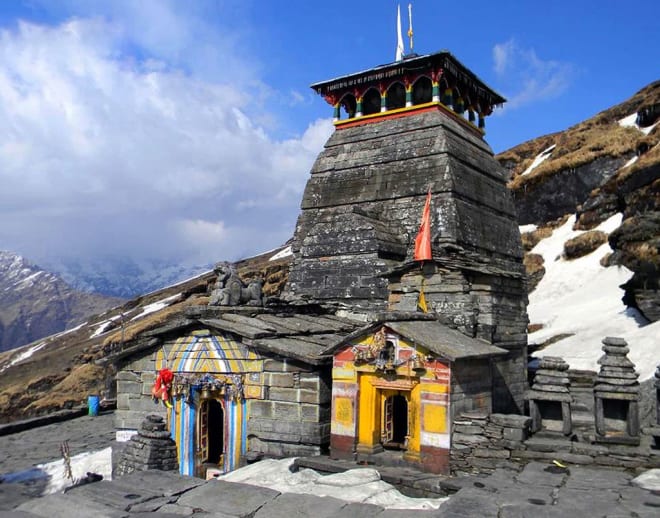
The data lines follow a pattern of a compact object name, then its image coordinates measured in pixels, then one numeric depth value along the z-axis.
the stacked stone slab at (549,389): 15.00
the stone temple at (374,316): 15.79
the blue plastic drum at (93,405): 27.52
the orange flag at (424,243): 20.12
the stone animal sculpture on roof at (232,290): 20.16
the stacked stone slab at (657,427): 13.29
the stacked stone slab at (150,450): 16.73
